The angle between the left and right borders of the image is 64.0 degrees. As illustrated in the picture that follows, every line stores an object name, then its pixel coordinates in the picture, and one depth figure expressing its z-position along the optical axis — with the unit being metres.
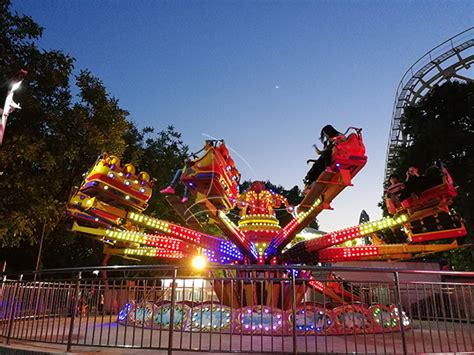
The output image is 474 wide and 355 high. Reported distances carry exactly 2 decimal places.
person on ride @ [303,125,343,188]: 8.41
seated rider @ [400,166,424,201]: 10.07
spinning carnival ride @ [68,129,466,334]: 8.91
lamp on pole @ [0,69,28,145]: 8.76
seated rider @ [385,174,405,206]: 10.40
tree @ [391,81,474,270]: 19.94
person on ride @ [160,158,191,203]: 9.45
